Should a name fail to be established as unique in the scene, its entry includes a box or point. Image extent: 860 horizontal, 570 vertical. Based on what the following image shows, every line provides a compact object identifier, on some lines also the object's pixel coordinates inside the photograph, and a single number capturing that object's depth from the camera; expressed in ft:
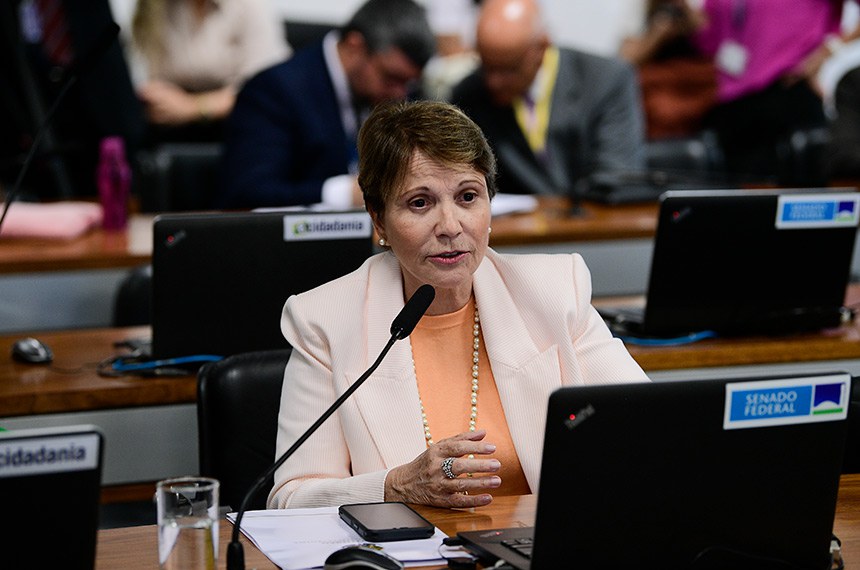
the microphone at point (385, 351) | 9.69
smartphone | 10.79
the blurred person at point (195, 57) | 36.65
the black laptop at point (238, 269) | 16.55
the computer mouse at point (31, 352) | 17.87
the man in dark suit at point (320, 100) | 28.17
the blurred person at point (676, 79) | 39.83
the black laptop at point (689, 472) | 8.95
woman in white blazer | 12.89
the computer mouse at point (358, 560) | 9.69
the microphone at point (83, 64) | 15.92
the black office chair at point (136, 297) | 20.17
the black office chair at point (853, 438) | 13.37
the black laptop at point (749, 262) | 17.62
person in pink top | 39.32
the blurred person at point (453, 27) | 44.91
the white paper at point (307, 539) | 10.33
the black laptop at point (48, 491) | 8.05
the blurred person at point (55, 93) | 33.37
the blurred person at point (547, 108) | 31.09
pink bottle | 25.88
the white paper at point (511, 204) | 27.36
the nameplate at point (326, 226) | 16.81
